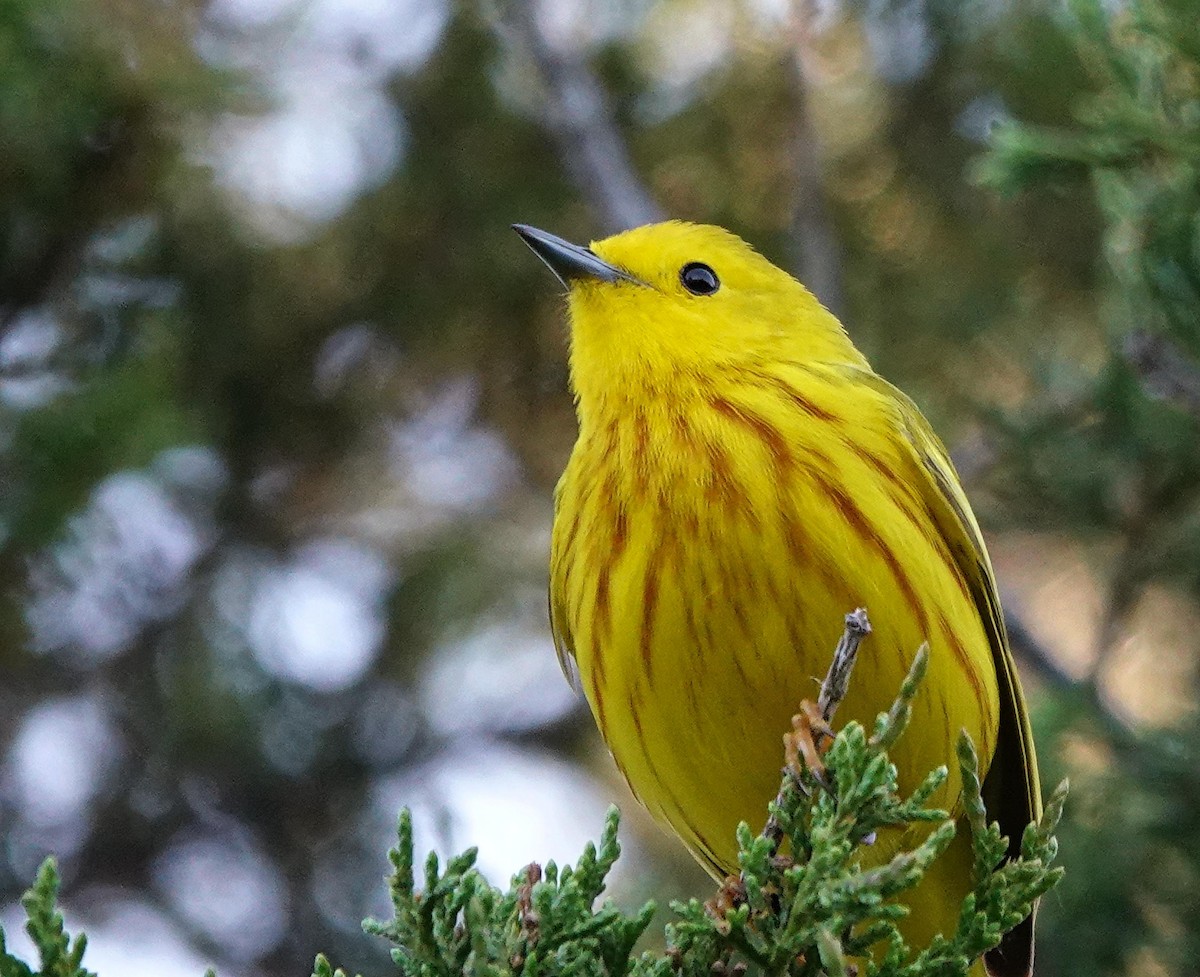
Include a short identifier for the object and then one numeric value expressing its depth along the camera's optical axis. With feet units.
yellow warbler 21.43
